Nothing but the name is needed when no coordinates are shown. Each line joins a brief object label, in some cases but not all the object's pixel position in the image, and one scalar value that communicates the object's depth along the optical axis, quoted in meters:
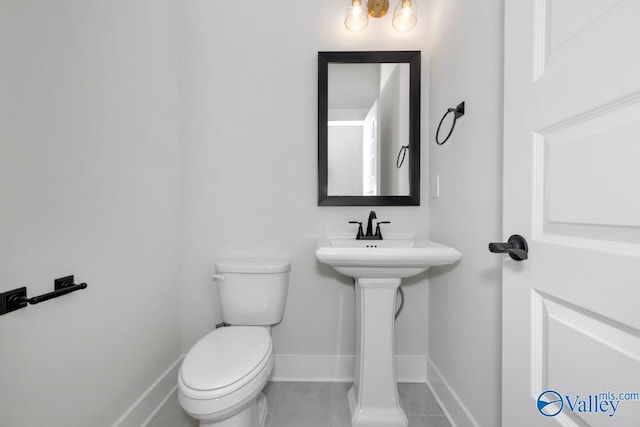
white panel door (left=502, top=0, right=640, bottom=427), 0.49
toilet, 1.01
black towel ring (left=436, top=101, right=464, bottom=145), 1.28
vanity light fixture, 1.59
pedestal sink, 1.33
